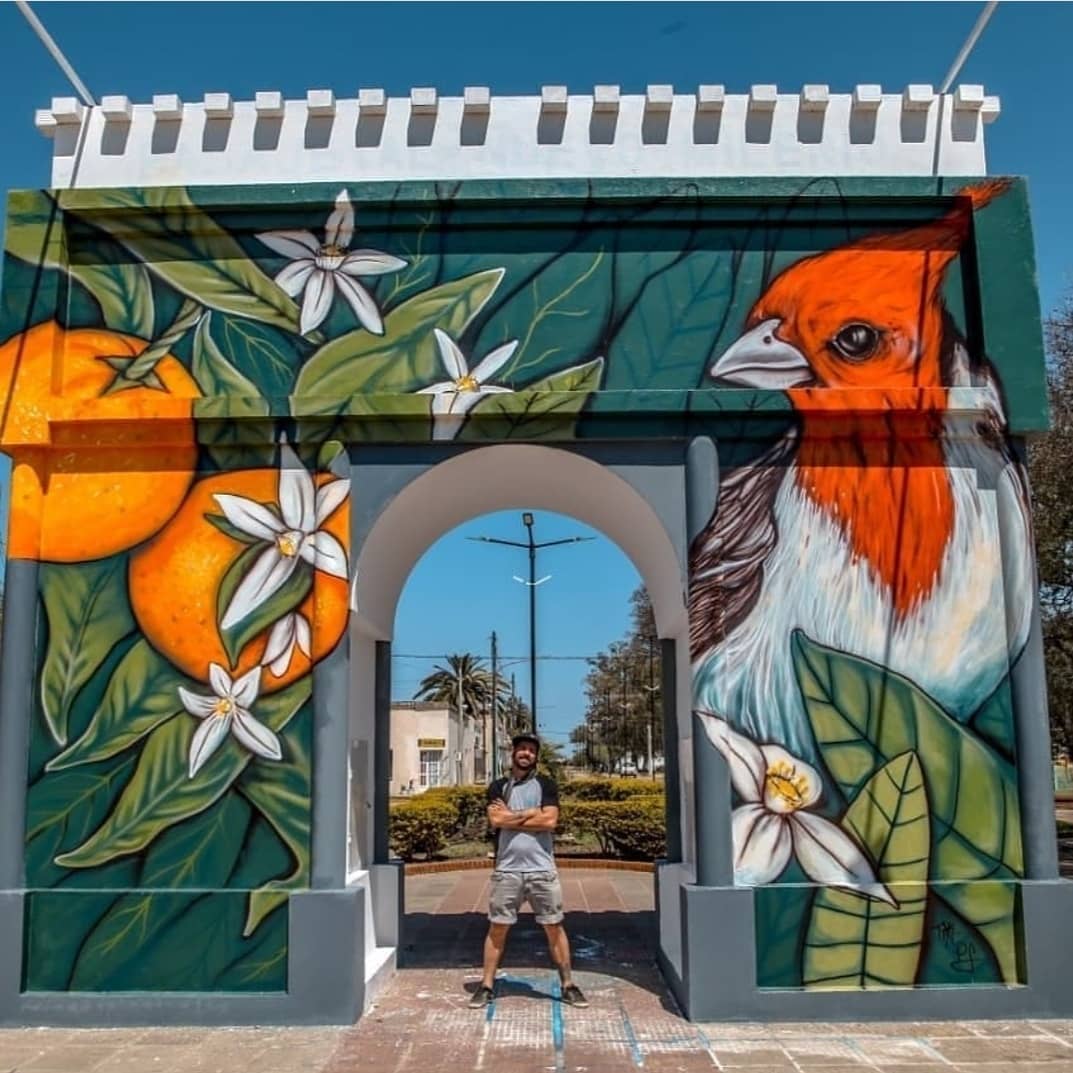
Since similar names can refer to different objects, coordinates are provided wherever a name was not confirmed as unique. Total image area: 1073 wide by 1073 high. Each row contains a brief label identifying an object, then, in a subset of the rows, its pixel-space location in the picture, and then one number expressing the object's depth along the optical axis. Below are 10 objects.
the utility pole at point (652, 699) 34.50
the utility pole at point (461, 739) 46.06
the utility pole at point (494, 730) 26.59
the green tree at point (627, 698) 41.31
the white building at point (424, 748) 43.66
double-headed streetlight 19.23
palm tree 52.08
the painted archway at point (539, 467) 6.96
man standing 7.41
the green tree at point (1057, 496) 12.95
